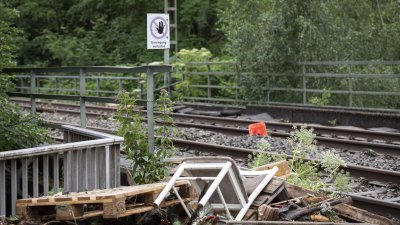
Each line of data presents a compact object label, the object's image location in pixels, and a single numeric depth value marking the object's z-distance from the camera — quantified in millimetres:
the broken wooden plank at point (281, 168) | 15992
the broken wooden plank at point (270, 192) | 13828
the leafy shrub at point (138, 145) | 15781
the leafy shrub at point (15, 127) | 17437
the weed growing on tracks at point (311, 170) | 16050
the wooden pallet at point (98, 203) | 12484
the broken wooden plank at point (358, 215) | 13656
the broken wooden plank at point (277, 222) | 12305
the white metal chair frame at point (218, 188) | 12766
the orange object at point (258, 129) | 28672
